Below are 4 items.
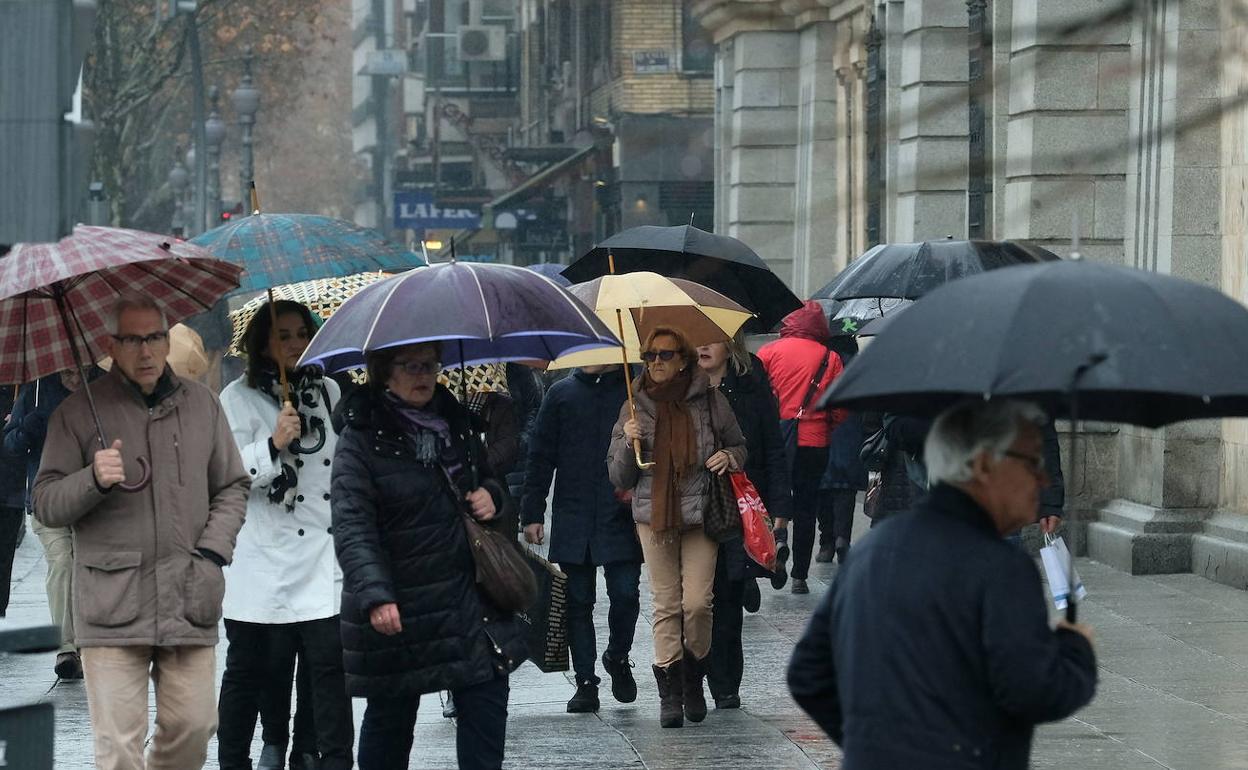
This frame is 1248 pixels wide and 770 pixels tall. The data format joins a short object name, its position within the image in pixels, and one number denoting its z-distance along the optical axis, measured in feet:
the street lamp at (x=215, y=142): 309.65
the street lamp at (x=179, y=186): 378.73
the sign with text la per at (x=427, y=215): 329.31
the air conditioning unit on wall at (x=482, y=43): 383.04
